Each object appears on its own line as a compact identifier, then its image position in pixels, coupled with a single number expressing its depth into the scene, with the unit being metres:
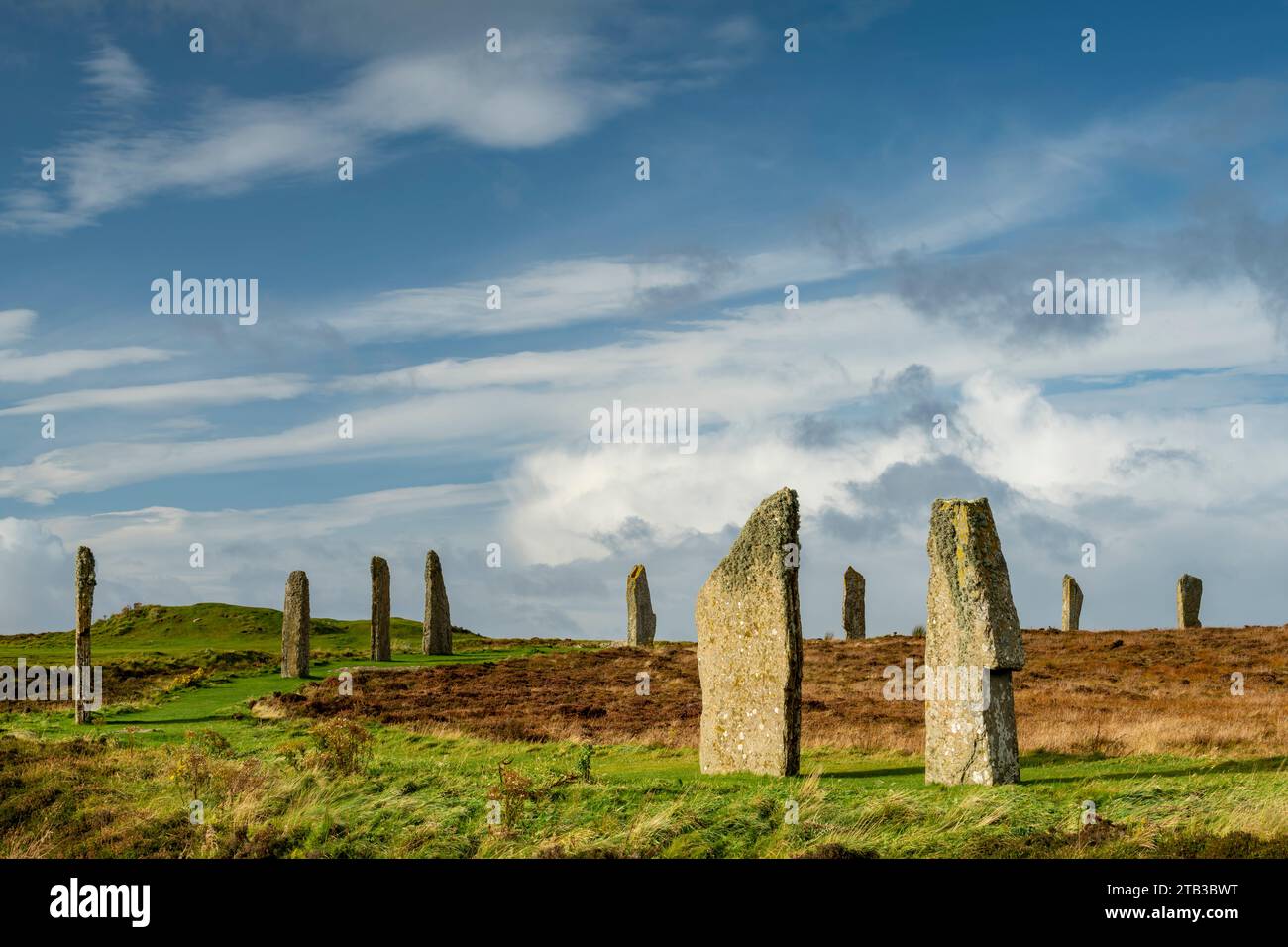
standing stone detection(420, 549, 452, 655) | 51.12
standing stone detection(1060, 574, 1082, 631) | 56.71
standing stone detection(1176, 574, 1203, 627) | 55.31
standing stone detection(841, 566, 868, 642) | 55.16
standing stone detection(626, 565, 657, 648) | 51.50
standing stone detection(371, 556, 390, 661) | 47.84
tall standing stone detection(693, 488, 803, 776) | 19.94
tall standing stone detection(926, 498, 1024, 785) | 18.66
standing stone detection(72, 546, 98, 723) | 32.44
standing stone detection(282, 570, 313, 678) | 42.16
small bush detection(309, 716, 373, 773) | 20.56
